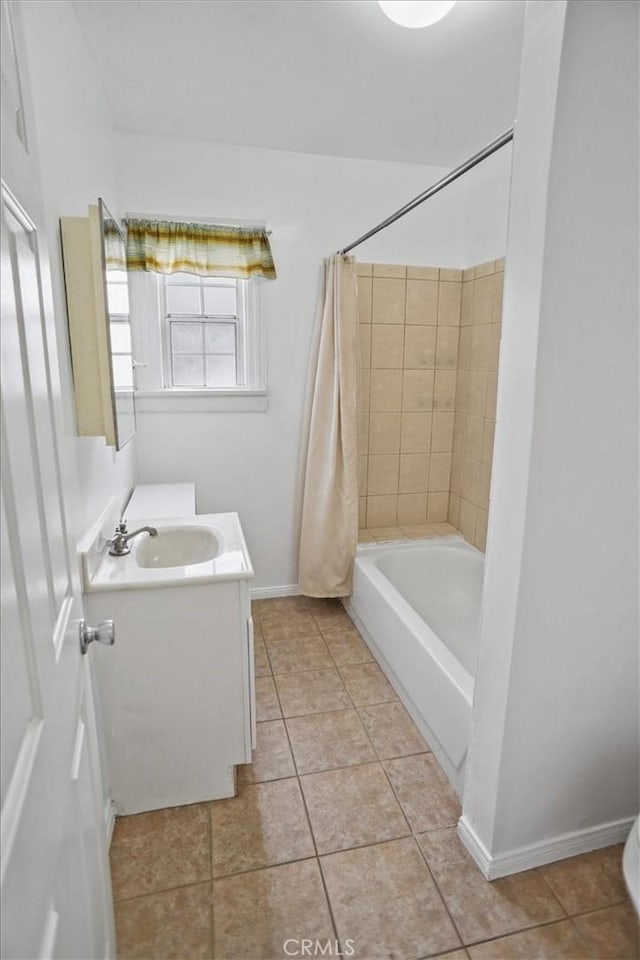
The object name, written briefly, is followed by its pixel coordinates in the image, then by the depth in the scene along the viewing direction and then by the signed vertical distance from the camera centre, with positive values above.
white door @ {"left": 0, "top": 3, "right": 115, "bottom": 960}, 0.55 -0.33
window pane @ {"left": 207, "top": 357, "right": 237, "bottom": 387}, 2.91 +0.02
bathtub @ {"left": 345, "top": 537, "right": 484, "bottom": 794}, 1.84 -1.14
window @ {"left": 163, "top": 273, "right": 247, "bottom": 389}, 2.81 +0.24
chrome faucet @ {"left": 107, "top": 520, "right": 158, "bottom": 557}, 1.79 -0.58
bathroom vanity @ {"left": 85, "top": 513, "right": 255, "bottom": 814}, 1.62 -0.96
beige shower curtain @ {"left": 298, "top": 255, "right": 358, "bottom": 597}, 2.74 -0.42
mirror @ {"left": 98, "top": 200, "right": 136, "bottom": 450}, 1.60 +0.18
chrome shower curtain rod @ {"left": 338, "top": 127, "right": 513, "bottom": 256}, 1.42 +0.64
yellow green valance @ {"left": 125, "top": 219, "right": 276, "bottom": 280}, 2.55 +0.63
